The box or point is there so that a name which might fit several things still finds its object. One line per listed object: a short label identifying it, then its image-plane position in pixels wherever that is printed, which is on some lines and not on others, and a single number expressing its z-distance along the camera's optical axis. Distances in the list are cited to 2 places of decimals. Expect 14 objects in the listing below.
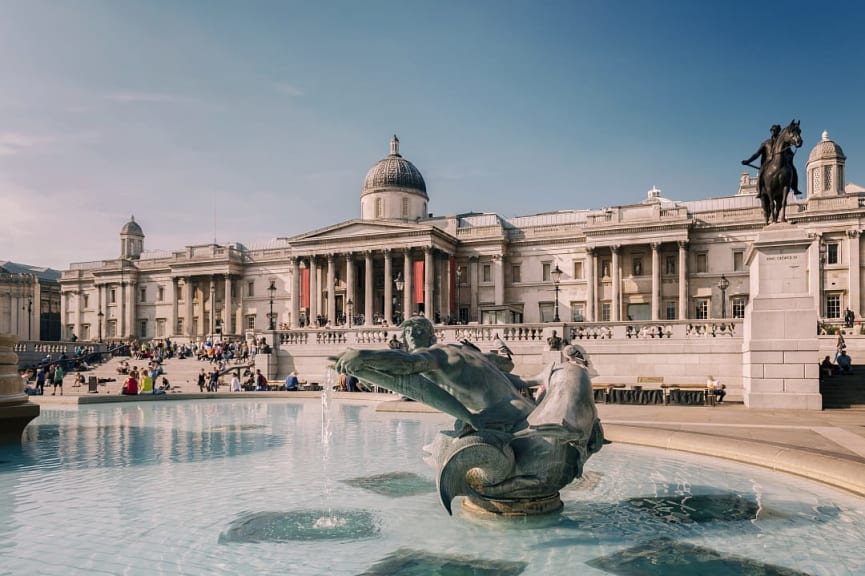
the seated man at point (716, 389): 21.44
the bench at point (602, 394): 21.95
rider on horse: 18.97
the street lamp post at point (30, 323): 81.41
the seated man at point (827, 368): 23.04
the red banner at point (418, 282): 58.62
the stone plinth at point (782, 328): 18.39
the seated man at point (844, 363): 23.45
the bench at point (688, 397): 20.94
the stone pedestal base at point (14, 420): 13.05
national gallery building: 51.50
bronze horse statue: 18.70
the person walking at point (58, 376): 31.31
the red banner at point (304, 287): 62.88
